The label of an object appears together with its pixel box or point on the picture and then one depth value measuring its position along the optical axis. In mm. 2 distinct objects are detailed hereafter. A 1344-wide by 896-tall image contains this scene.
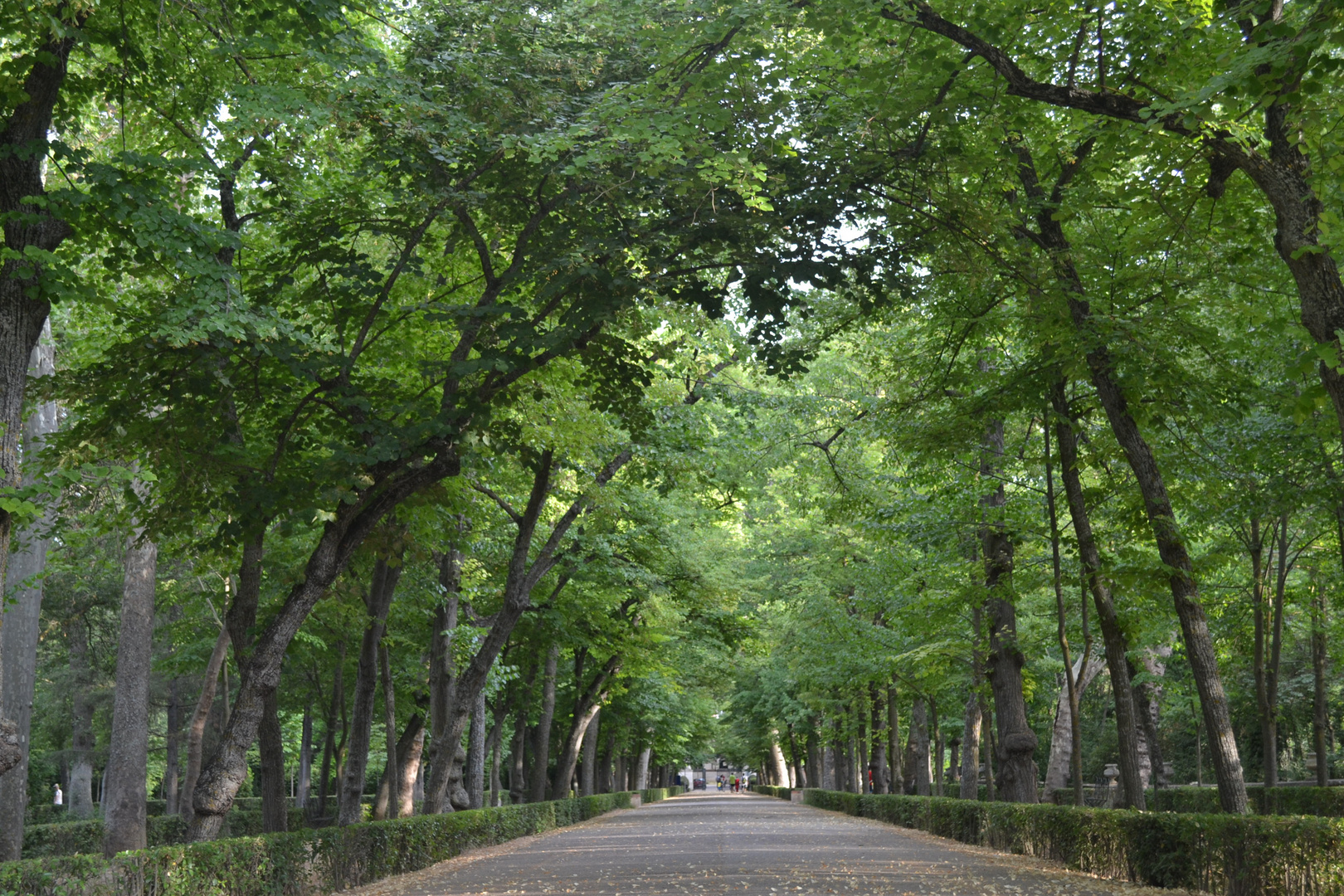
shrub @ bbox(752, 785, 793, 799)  61438
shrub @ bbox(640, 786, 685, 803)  59319
